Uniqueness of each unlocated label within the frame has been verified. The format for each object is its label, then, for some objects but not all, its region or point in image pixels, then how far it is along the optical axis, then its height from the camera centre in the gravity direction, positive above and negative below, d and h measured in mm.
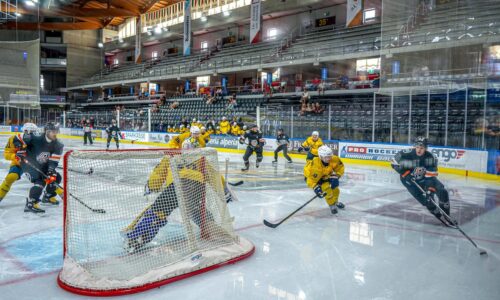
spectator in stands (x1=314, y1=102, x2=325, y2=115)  15344 +742
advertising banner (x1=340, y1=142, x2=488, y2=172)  10836 -831
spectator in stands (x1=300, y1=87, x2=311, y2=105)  18047 +1373
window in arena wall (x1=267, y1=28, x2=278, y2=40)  28406 +7004
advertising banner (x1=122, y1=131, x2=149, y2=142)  22703 -655
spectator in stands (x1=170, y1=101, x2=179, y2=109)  25616 +1359
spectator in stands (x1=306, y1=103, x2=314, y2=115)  15734 +706
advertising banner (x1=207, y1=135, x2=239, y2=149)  18438 -778
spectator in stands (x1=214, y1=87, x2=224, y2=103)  24608 +2013
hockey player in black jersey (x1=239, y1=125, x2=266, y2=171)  11492 -438
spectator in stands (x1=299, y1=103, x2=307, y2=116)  15773 +642
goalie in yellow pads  3717 -757
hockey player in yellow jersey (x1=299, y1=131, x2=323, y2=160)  9617 -397
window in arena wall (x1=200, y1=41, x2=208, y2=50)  34562 +7329
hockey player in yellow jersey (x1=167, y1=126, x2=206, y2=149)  6523 -237
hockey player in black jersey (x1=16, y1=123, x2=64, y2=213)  5656 -530
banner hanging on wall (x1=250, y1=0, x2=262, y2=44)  25891 +7250
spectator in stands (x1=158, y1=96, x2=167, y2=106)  27234 +1732
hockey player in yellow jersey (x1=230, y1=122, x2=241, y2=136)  18266 -135
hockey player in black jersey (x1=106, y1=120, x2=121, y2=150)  18406 -359
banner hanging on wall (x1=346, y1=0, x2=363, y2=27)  21614 +6575
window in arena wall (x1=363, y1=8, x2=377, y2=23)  22862 +6862
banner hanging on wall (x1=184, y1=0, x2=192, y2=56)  29538 +7689
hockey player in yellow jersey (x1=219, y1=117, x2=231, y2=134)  18812 +2
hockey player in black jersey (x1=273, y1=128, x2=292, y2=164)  13195 -488
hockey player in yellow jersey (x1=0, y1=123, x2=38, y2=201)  5579 -541
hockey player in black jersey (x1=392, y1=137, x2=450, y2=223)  5461 -606
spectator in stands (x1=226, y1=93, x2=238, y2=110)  22094 +1277
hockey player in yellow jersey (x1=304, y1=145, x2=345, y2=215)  5712 -685
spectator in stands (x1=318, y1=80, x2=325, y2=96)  20016 +2050
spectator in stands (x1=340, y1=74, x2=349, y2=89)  19453 +2323
